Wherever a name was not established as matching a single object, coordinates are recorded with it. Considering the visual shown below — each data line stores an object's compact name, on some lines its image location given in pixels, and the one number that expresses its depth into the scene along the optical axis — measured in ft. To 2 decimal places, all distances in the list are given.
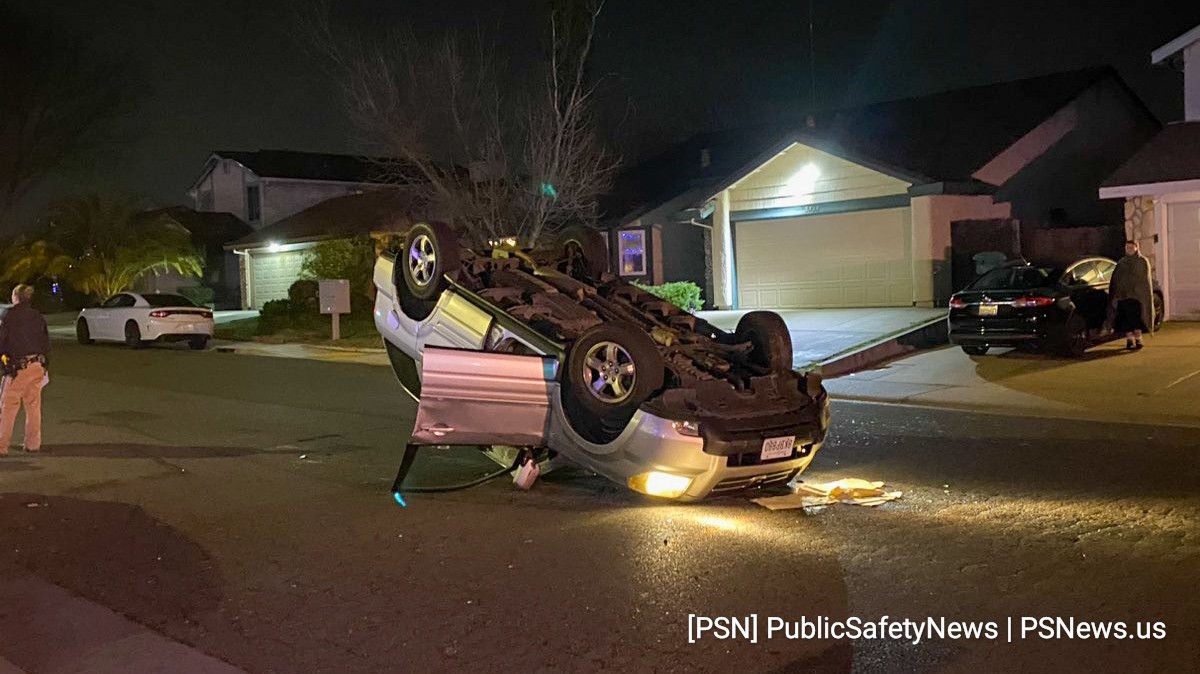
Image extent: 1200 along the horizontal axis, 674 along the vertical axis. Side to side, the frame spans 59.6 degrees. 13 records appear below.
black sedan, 48.75
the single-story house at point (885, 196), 73.67
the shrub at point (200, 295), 137.28
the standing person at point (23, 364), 32.60
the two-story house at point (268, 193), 124.26
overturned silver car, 22.35
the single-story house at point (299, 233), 106.01
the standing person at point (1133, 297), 48.14
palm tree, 125.70
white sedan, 75.66
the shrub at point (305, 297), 91.61
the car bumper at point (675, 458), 22.03
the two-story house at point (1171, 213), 60.90
